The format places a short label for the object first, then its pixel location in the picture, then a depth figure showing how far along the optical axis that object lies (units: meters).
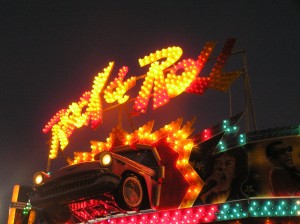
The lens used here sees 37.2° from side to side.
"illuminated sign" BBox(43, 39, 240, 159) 13.06
